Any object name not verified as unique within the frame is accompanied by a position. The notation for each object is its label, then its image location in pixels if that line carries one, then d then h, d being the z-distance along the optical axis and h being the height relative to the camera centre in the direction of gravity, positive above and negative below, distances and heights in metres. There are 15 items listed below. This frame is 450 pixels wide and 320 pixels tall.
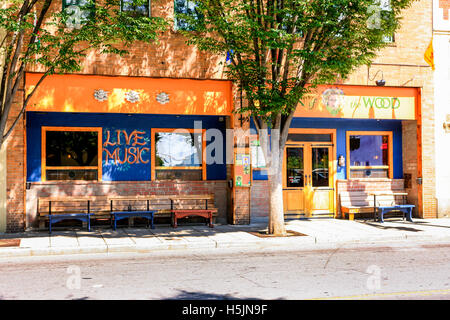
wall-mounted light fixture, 15.22 +2.86
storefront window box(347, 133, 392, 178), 16.03 +0.60
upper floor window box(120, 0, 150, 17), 13.70 +4.69
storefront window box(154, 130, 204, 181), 14.32 +0.55
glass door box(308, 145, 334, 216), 15.60 -0.31
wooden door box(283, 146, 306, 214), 15.42 -0.21
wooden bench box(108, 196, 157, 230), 13.03 -0.94
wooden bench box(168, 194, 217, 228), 13.48 -0.95
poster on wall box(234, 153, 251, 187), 14.07 +0.08
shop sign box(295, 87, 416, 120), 14.89 +2.12
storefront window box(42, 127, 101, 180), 13.41 +0.59
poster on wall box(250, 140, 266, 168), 14.52 +0.57
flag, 15.07 +3.65
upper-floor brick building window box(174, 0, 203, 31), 13.97 +4.81
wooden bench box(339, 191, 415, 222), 15.02 -0.98
